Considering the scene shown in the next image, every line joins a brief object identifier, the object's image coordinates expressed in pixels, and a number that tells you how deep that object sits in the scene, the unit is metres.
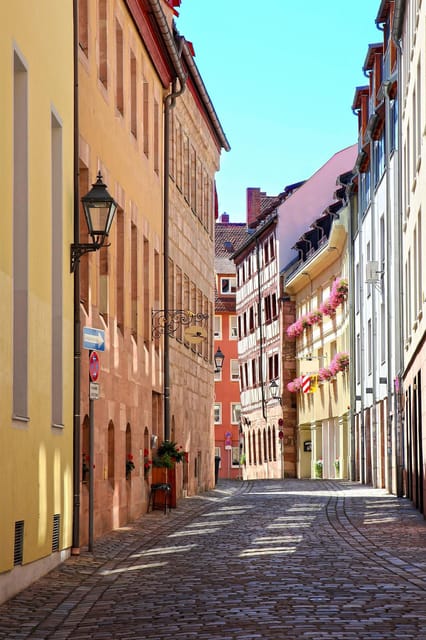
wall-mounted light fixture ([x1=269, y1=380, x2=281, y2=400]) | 68.64
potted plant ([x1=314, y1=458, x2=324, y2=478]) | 60.66
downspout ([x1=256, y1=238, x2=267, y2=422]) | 75.09
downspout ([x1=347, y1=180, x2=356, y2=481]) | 48.22
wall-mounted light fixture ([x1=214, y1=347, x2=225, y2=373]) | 46.91
